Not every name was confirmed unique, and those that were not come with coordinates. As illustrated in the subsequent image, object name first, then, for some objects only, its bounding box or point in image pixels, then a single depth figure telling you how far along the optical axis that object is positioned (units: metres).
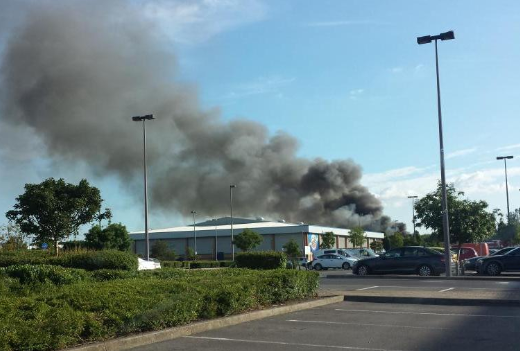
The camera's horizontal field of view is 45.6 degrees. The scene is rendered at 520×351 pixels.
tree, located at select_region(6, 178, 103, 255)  29.67
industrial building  75.88
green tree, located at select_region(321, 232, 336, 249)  73.38
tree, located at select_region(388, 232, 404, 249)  74.00
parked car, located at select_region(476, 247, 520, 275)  25.25
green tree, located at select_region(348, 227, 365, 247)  75.19
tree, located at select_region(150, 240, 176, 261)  66.12
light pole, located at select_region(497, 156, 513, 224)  42.17
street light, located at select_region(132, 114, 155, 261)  34.47
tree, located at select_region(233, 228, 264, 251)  62.31
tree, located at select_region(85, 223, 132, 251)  43.34
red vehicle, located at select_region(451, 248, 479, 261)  35.53
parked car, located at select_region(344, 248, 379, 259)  45.88
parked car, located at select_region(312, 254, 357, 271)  43.41
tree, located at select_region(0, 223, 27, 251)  31.87
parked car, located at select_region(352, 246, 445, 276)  25.19
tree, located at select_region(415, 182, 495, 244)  29.02
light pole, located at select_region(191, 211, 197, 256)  79.21
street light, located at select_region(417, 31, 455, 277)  22.88
